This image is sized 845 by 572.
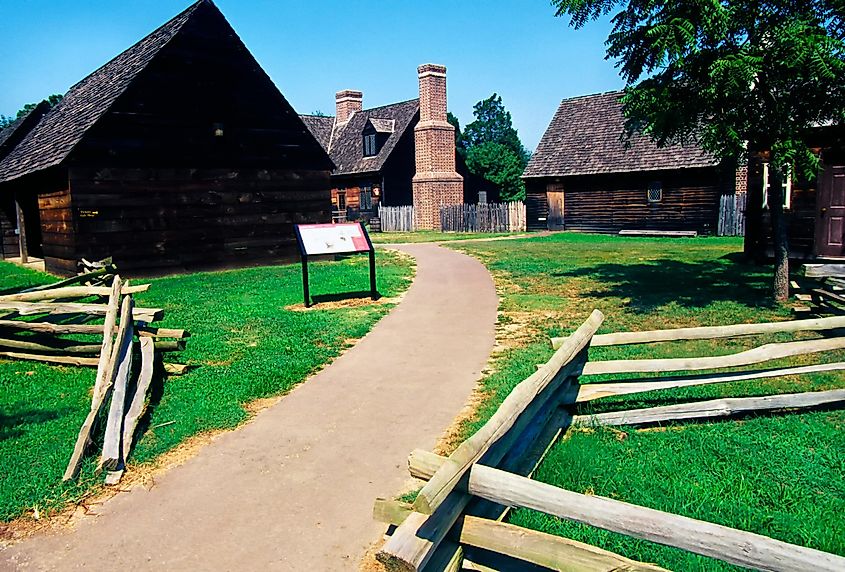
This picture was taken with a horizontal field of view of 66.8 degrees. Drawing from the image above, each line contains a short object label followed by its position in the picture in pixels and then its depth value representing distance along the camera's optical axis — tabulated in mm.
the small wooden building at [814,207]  15227
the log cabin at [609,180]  29312
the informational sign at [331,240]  12102
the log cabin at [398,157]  37656
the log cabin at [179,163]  16719
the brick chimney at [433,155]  37406
